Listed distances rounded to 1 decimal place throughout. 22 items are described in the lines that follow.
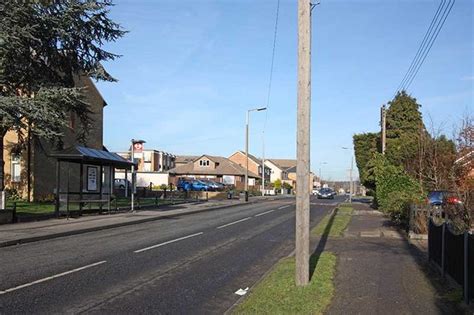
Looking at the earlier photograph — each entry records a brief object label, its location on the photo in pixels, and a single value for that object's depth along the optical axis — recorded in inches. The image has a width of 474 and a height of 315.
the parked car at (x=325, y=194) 2849.4
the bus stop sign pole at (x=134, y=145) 1115.8
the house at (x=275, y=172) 5723.4
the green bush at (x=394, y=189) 778.2
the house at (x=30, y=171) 1358.3
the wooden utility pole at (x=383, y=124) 1363.8
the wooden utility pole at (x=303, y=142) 318.7
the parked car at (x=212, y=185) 2743.4
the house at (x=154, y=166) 3163.1
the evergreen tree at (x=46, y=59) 790.5
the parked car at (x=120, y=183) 2321.9
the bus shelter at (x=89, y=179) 917.8
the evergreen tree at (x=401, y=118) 1481.3
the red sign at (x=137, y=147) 1117.1
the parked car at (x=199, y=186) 2704.2
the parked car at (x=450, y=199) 485.5
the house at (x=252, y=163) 4731.8
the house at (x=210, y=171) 3686.0
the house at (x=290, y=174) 5925.7
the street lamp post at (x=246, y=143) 1889.8
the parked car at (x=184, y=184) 2684.5
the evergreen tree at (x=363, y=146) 1839.6
